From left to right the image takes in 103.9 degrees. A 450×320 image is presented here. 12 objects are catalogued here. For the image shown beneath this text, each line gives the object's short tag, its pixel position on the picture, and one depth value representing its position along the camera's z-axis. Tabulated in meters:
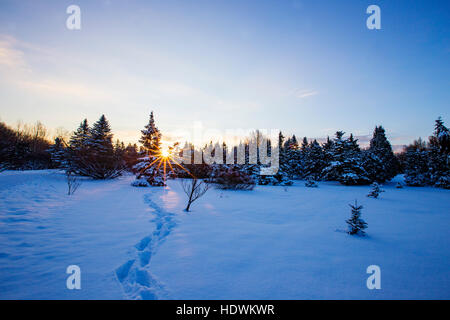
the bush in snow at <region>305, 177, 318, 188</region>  20.14
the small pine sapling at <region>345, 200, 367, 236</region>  4.99
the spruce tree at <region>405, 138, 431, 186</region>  22.53
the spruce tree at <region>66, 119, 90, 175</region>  18.75
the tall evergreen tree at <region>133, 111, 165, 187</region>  17.28
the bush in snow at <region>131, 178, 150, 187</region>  15.95
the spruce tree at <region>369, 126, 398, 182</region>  23.77
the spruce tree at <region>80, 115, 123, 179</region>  19.41
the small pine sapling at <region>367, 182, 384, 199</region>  12.40
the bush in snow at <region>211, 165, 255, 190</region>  15.58
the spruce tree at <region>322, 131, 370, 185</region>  21.67
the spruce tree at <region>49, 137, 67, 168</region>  20.80
